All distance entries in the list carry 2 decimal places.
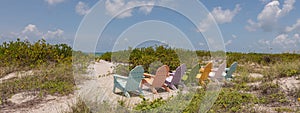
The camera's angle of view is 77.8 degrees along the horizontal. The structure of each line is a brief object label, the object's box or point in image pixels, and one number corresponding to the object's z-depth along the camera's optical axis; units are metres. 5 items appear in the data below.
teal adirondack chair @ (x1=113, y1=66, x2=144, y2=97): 4.50
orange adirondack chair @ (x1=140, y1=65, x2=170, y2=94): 4.75
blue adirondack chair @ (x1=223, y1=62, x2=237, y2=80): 6.30
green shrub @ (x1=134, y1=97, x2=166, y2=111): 3.11
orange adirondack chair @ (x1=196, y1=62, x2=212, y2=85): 5.40
